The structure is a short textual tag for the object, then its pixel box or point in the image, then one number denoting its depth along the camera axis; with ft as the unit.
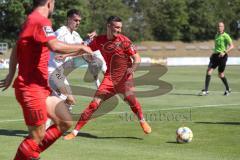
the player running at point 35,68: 41.81
